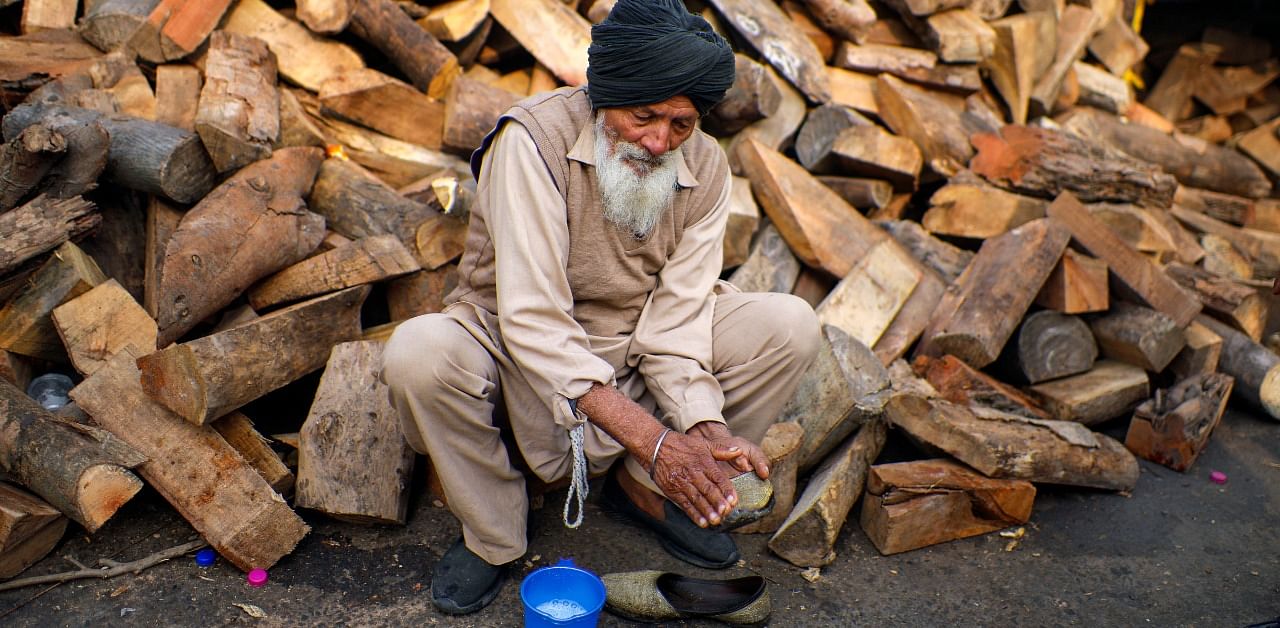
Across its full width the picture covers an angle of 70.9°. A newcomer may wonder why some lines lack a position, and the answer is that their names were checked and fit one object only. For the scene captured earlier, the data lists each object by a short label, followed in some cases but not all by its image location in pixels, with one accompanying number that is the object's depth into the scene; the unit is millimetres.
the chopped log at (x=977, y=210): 4238
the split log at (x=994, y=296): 3664
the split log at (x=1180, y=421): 3576
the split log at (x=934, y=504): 2908
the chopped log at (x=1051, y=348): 3855
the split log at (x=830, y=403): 3115
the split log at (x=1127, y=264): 3998
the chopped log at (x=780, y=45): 4477
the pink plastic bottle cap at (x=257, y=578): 2514
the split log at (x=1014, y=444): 3037
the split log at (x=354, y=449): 2711
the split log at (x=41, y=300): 2828
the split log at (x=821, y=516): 2795
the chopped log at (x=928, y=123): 4523
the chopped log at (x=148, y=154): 3041
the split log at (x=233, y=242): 2836
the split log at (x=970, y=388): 3510
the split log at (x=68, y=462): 2441
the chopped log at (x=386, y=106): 3754
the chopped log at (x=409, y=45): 3873
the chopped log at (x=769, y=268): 3818
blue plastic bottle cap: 2570
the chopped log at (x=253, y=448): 2787
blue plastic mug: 2260
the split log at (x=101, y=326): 2795
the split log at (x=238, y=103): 3210
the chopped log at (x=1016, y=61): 5426
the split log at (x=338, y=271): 3039
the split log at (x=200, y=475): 2537
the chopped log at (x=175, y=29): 3703
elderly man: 2309
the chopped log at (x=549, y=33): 4172
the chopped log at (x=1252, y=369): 3969
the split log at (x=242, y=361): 2545
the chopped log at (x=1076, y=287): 3871
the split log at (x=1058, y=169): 4336
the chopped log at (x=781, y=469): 2932
